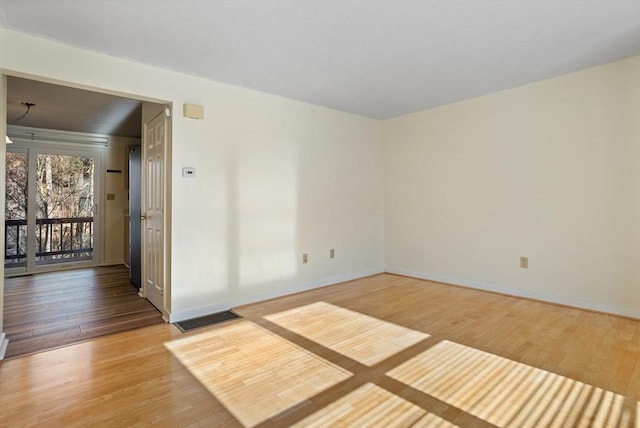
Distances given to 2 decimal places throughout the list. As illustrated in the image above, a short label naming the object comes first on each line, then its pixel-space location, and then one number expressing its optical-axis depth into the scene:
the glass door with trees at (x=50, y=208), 5.16
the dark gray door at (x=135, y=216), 4.23
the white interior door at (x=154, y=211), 3.22
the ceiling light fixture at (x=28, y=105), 4.03
